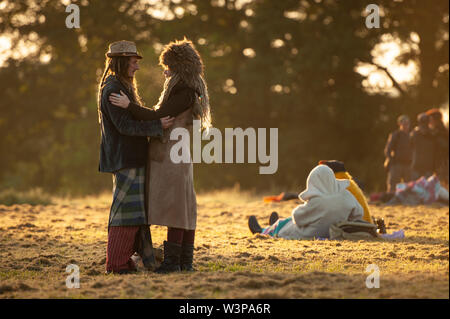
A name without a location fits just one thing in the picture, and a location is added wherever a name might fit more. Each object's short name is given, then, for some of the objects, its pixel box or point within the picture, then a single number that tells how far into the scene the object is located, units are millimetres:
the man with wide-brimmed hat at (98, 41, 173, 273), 12133
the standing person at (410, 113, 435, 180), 29266
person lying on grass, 17109
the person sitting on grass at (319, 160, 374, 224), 18031
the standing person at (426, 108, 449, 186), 29328
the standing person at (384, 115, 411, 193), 29547
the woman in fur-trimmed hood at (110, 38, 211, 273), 12109
